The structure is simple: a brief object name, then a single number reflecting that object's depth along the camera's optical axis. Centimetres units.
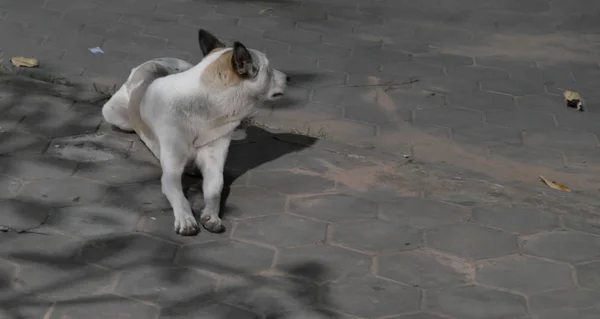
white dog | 583
